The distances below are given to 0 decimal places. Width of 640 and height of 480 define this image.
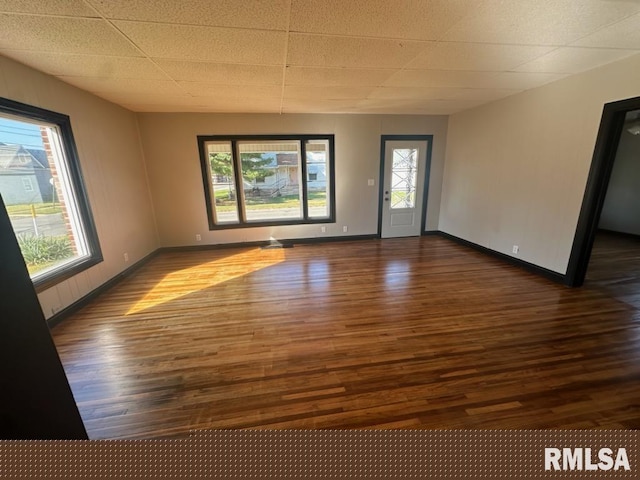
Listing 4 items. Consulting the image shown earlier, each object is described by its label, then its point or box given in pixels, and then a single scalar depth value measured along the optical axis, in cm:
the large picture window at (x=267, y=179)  466
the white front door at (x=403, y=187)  512
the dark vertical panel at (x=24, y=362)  87
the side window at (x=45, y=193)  235
